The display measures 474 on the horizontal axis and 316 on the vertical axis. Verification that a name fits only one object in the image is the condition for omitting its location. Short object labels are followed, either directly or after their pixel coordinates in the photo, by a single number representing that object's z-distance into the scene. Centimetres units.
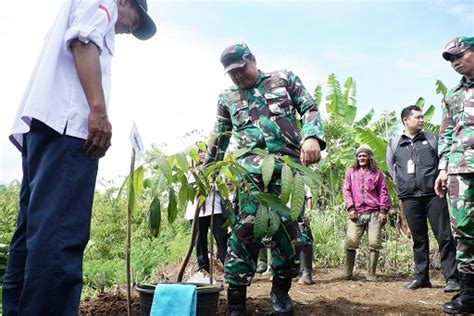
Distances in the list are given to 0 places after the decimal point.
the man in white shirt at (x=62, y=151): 157
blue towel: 225
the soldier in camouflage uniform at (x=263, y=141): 282
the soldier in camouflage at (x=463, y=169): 306
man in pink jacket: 532
